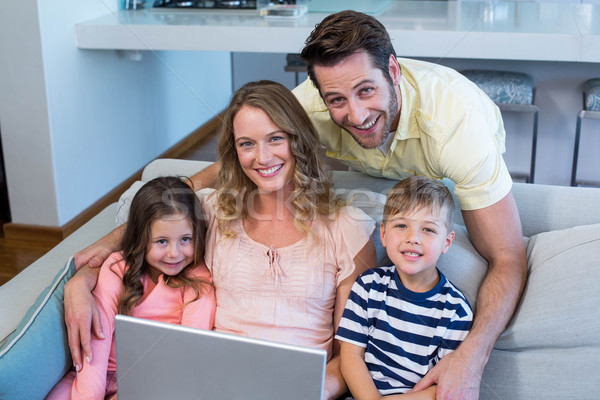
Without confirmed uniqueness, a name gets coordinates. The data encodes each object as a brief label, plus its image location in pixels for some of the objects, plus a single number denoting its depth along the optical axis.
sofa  1.32
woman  1.46
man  1.46
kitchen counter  2.59
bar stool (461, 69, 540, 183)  2.72
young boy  1.36
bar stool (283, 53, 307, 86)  3.08
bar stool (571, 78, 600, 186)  2.65
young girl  1.50
